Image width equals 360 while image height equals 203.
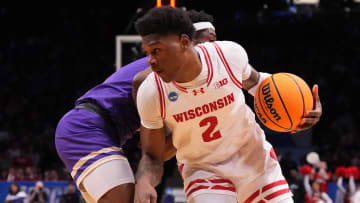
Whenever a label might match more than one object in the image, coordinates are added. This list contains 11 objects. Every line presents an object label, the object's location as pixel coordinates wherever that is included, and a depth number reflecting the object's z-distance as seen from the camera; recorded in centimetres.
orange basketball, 308
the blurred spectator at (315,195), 1073
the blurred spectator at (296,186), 1112
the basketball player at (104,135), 305
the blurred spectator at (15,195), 1064
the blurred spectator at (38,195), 1078
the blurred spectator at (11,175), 1209
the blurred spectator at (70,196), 1051
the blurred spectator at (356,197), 1077
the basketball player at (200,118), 281
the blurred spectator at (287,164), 1104
